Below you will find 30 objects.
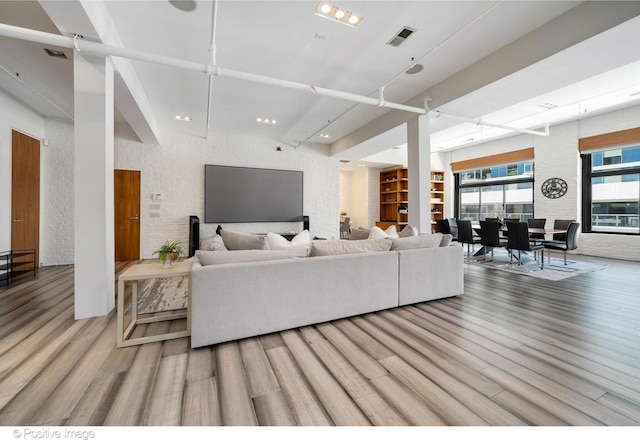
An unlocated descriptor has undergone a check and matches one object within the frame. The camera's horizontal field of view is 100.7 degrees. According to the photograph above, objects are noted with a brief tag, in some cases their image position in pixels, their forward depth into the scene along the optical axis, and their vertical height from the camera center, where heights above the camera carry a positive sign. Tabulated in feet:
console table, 12.53 -2.29
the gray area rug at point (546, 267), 14.98 -2.98
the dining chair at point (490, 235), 17.52 -1.02
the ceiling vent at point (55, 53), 10.39 +6.60
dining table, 17.70 -0.79
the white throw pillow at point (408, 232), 12.32 -0.58
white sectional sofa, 6.98 -2.03
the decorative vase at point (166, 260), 7.83 -1.26
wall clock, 22.18 +2.79
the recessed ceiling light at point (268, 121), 19.45 +7.34
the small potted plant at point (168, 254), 7.83 -1.05
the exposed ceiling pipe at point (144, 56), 7.50 +5.40
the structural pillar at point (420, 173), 15.56 +2.75
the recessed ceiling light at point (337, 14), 8.92 +7.13
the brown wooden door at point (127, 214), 19.67 +0.33
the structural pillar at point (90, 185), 8.88 +1.14
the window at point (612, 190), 19.61 +2.37
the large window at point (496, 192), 26.05 +3.02
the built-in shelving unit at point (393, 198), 30.68 +2.64
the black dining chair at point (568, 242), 16.97 -1.46
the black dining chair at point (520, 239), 16.03 -1.16
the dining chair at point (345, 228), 29.43 -0.97
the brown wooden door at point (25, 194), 14.93 +1.45
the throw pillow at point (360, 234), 12.02 -0.67
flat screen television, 22.18 +2.14
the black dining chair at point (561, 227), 18.17 -0.50
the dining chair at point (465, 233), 19.42 -0.99
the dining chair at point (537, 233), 18.49 -0.85
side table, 6.93 -2.38
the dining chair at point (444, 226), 21.61 -0.53
